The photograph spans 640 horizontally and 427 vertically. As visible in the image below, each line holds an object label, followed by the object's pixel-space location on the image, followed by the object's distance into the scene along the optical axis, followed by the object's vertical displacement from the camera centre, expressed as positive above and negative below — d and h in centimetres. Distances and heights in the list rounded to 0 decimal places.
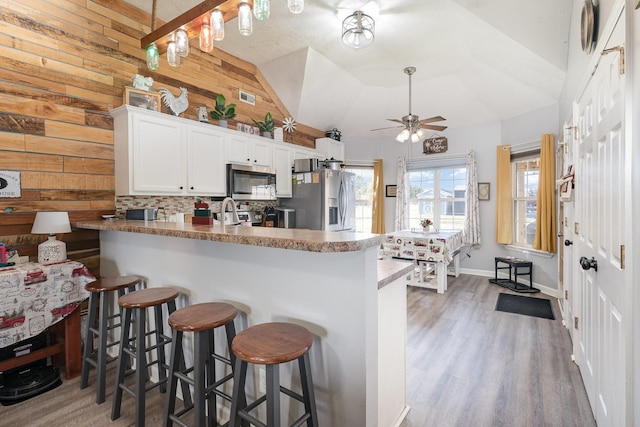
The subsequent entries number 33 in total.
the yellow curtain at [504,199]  496 +16
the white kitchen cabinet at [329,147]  529 +111
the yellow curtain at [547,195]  421 +18
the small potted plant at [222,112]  358 +118
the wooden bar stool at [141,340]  168 -81
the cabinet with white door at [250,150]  367 +77
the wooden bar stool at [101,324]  199 -80
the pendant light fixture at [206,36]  197 +114
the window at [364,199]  639 +22
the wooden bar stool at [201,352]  140 -73
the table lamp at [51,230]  230 -15
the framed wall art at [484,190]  526 +32
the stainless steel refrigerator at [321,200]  439 +15
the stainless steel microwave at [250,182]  361 +35
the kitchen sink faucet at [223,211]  190 -1
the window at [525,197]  476 +18
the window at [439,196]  566 +25
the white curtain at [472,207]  530 +3
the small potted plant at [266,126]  418 +117
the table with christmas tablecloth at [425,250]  419 -60
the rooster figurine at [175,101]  308 +115
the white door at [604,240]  125 -17
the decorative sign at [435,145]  568 +122
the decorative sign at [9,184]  229 +21
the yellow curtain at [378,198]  614 +23
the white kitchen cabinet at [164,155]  273 +55
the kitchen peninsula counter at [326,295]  130 -45
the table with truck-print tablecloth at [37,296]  194 -60
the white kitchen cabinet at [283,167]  430 +62
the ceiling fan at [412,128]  379 +104
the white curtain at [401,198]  598 +22
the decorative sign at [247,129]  398 +110
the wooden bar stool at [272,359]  117 -58
